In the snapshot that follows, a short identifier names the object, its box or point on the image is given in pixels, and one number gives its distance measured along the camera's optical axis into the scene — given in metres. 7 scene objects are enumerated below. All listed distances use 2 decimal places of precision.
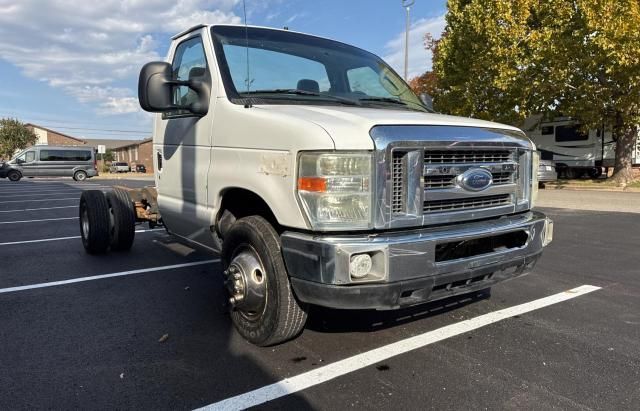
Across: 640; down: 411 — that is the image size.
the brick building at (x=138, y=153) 77.68
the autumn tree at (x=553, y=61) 15.98
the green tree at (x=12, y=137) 64.50
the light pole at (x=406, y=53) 24.38
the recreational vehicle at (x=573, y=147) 23.42
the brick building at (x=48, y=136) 83.19
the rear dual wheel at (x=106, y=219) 6.09
